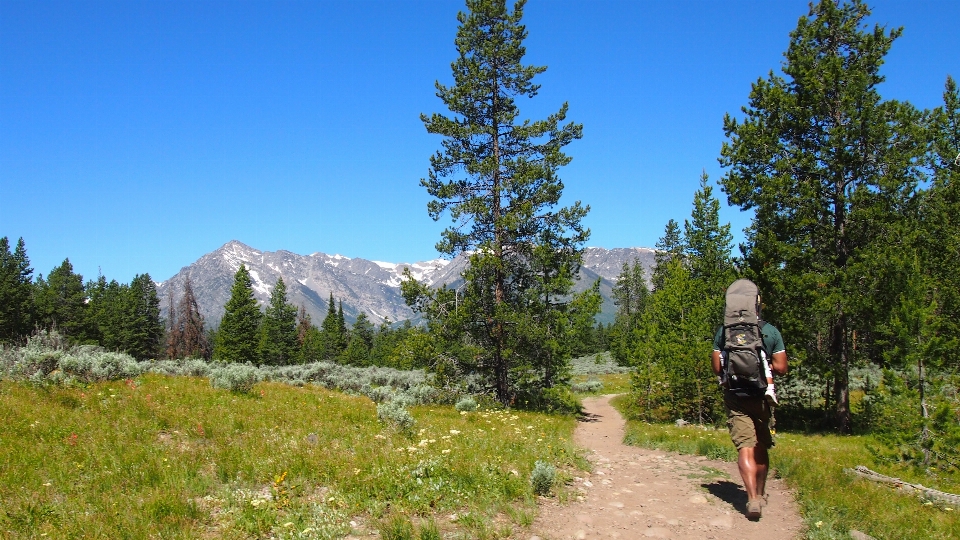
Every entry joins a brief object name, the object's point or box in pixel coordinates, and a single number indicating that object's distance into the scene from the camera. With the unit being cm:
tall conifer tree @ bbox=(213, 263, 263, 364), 6009
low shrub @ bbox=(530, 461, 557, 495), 660
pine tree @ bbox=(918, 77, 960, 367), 1436
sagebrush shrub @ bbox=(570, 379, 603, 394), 3650
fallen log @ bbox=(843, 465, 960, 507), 702
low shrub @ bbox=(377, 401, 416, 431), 923
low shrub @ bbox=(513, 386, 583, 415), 1802
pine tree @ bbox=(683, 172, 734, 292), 2177
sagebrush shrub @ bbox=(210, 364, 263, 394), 1245
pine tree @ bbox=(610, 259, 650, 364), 7638
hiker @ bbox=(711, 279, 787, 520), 612
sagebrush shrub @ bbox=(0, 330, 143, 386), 1083
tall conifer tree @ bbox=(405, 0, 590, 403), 1770
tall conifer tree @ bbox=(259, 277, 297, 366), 7156
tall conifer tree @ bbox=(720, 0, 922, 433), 1600
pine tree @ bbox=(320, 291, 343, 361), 8012
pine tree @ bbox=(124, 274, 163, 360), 7275
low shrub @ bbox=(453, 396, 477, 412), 1430
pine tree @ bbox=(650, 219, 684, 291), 5820
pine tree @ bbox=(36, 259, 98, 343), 7262
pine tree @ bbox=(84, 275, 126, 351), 7212
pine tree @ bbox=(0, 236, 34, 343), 6462
